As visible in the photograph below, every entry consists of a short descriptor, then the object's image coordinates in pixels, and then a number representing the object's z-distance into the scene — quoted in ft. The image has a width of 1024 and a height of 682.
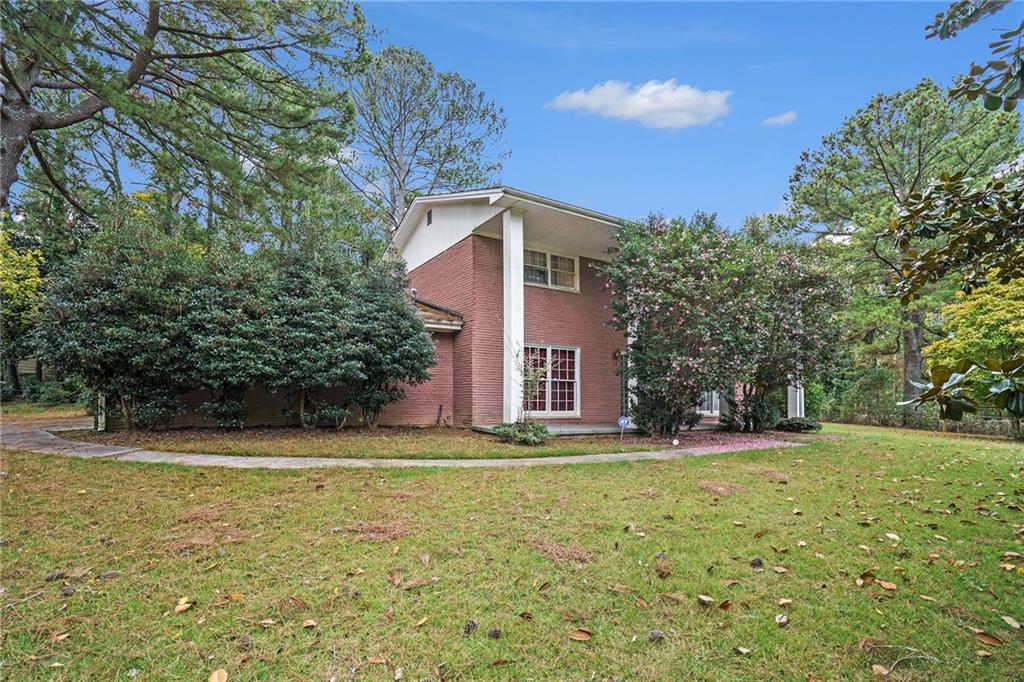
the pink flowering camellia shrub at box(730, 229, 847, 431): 36.73
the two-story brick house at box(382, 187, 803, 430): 37.11
